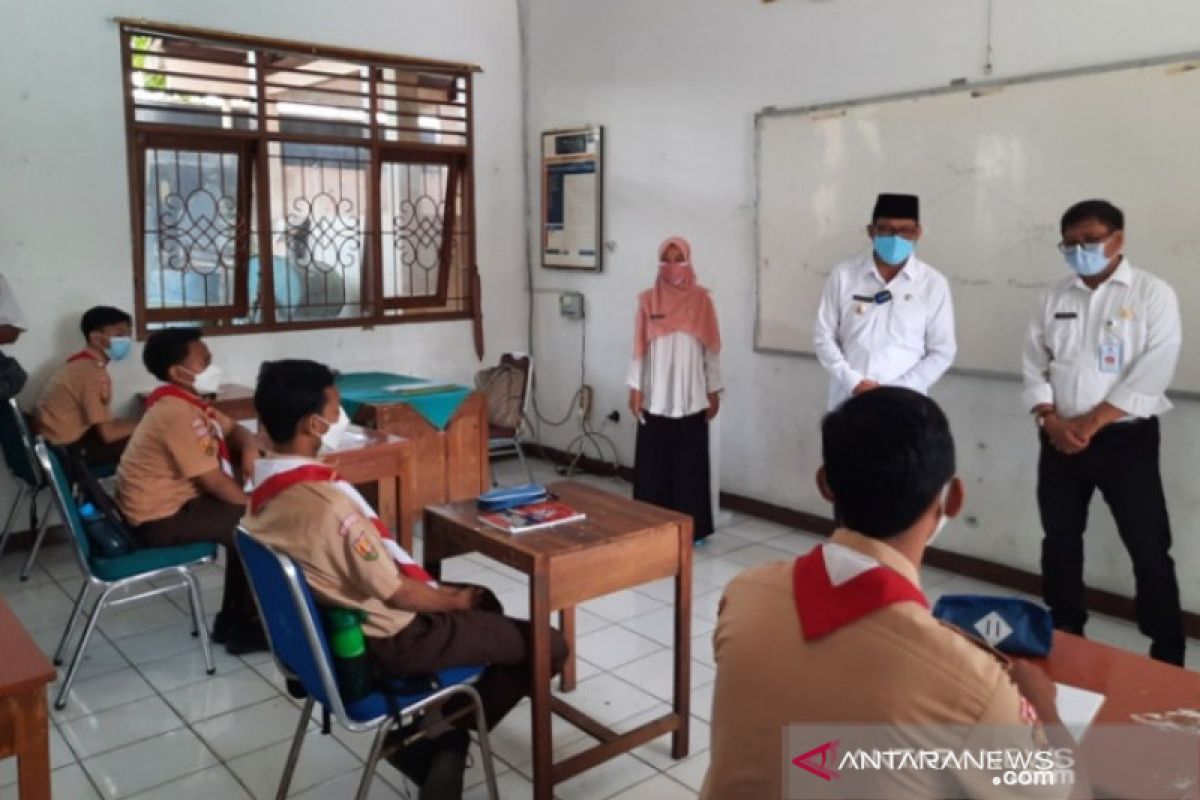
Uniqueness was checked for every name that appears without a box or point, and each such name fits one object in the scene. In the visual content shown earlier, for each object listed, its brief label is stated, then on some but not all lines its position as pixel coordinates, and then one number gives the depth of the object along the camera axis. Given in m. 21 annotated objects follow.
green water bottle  2.14
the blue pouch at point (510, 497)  2.65
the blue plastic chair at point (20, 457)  3.99
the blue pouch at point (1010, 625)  1.61
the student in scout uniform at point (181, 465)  3.22
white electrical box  6.09
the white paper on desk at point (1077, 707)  1.38
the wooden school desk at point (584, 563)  2.36
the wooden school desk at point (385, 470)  3.51
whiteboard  3.50
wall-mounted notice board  5.87
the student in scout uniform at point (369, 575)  2.12
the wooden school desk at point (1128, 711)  1.25
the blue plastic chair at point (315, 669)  2.02
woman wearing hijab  4.50
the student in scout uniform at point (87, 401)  4.23
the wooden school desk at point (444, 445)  4.80
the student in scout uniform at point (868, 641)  1.08
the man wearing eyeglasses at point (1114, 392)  3.20
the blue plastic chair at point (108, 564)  3.03
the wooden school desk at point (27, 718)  1.70
